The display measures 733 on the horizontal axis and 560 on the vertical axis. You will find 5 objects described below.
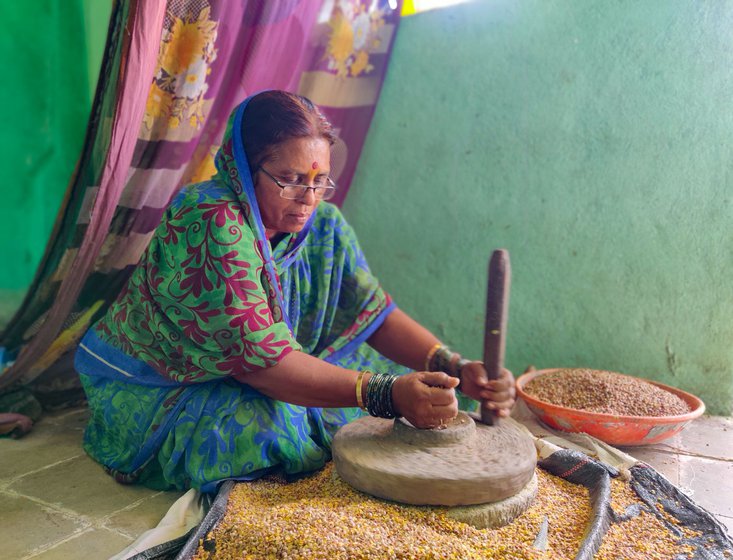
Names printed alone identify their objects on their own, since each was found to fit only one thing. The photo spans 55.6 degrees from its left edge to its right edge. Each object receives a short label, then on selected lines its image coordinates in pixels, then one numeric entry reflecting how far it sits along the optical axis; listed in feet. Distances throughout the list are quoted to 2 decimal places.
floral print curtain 6.71
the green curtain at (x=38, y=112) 8.89
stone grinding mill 5.34
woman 5.99
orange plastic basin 7.77
